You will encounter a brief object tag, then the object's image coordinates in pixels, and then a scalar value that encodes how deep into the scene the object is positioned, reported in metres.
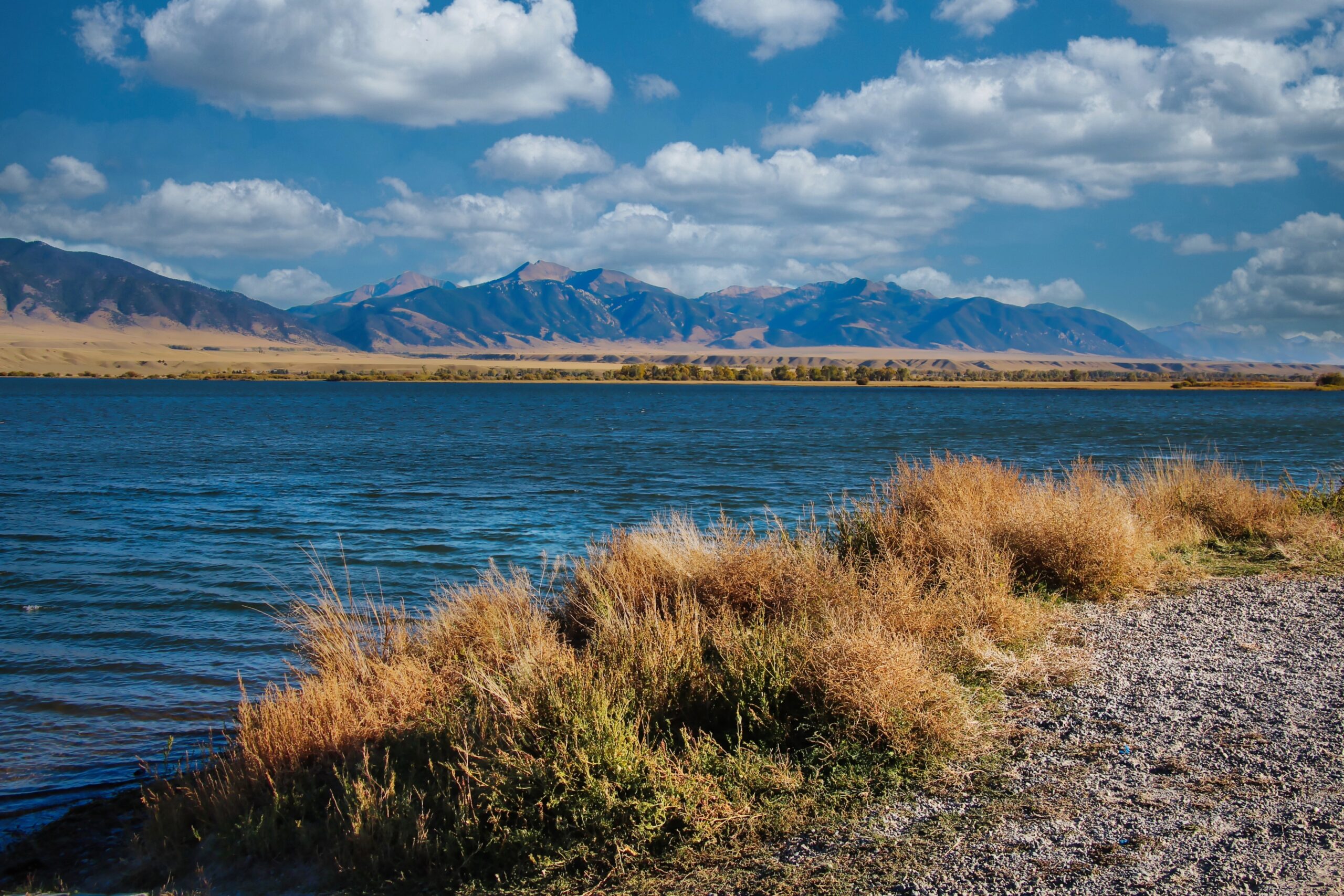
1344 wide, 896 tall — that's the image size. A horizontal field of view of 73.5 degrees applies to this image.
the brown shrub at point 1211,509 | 14.12
